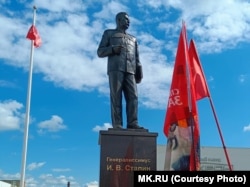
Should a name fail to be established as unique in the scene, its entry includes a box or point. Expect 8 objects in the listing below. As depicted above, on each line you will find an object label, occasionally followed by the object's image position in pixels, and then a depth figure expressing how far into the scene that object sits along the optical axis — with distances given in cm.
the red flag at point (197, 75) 879
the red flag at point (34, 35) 1205
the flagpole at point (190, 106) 826
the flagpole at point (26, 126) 1063
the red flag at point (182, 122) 842
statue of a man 881
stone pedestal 790
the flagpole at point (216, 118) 823
